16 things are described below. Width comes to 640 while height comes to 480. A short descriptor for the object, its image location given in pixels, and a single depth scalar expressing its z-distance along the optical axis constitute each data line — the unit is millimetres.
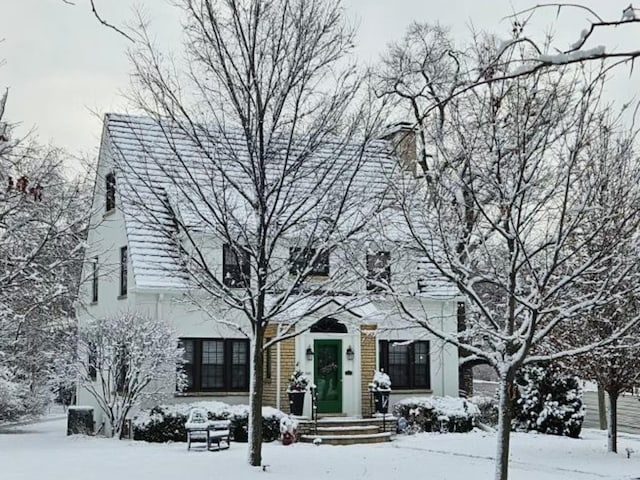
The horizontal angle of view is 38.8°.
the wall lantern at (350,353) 23906
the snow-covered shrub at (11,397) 26812
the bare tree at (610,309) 12164
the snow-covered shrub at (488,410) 25938
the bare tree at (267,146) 14594
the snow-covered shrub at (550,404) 21891
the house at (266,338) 22438
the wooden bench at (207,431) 18016
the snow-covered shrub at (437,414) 23062
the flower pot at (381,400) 23016
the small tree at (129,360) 21000
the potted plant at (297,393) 22094
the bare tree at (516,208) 11570
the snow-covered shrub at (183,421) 20516
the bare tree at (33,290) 16125
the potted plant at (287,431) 20328
